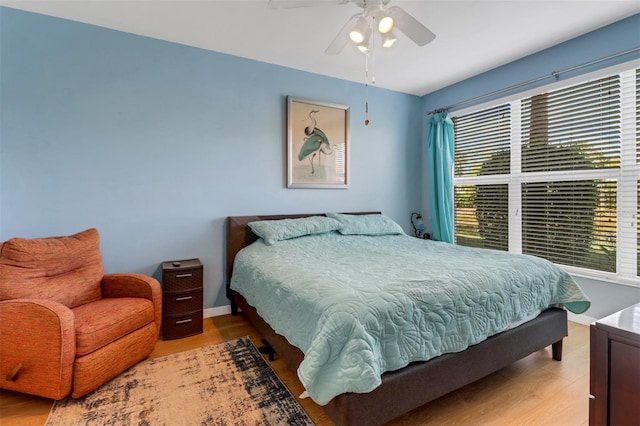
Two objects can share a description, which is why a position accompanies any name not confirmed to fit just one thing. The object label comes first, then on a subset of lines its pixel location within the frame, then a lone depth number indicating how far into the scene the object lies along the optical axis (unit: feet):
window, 8.10
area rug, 5.00
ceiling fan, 5.78
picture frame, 10.71
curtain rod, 8.04
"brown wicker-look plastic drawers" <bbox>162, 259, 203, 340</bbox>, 7.97
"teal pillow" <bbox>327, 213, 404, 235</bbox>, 10.35
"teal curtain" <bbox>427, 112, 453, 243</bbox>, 12.33
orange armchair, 5.18
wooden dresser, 2.76
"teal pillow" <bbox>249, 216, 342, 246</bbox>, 8.91
